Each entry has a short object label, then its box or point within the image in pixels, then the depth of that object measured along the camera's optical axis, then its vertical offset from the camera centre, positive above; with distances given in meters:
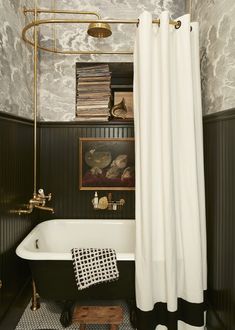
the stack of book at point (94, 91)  2.64 +0.81
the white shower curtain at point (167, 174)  1.72 +0.00
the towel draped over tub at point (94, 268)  1.83 -0.62
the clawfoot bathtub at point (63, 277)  1.84 -0.69
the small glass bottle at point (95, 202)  2.65 -0.26
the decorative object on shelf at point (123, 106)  2.72 +0.69
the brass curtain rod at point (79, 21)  1.78 +1.07
